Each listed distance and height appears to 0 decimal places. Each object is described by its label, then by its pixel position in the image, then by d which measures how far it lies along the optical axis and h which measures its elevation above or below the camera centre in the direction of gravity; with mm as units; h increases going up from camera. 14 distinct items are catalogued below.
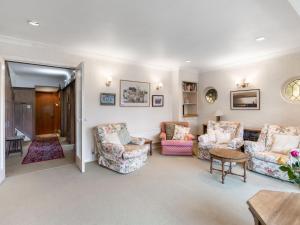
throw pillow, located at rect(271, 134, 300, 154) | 3348 -622
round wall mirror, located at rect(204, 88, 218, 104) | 5809 +549
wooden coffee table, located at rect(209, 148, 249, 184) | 3020 -795
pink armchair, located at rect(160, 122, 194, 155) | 4648 -953
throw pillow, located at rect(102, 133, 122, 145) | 3861 -633
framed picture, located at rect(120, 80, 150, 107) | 4770 +496
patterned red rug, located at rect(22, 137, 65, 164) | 4512 -1204
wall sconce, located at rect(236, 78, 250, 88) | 4891 +784
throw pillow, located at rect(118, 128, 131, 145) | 4198 -624
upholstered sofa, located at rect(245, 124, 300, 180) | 3188 -816
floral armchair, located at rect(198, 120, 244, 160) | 3986 -649
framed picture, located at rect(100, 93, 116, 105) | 4387 +311
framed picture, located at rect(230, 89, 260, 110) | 4699 +326
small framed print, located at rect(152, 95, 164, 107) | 5471 +330
